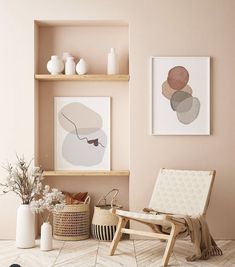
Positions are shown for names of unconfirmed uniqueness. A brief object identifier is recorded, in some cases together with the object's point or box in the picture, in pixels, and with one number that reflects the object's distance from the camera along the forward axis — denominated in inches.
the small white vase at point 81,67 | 222.7
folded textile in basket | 222.7
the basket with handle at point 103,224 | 217.2
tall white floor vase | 204.7
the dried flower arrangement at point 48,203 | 199.9
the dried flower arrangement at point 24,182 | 205.6
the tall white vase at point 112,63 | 223.5
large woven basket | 219.1
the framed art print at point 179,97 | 220.4
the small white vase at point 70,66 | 223.2
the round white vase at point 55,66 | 222.1
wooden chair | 185.0
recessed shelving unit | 231.0
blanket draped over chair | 186.2
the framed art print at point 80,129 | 230.1
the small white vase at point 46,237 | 199.0
